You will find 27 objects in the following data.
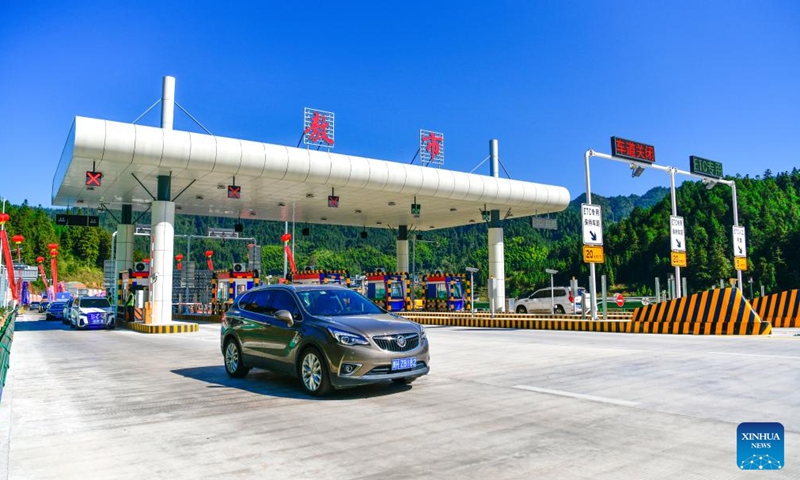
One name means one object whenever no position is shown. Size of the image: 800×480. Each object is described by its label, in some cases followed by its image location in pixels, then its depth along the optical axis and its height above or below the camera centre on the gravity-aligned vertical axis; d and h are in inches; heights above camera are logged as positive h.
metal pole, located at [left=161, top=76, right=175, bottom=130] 808.3 +264.8
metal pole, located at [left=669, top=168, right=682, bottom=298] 876.6 +117.0
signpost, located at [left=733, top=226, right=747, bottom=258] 1008.9 +72.5
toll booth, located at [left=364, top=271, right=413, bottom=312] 1309.1 -2.8
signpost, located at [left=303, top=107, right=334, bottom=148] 882.4 +244.0
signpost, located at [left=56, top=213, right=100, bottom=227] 951.6 +116.0
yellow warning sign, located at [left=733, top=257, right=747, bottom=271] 1008.2 +36.2
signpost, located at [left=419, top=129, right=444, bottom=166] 1024.9 +247.2
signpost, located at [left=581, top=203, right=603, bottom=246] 823.7 +87.9
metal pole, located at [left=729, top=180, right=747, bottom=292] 988.8 +121.2
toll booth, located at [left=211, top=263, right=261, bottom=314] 1230.9 +10.8
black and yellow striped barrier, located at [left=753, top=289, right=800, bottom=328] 855.7 -37.4
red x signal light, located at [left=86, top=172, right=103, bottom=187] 751.7 +145.6
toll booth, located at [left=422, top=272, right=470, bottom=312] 1423.5 -11.8
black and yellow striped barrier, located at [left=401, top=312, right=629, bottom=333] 806.5 -57.2
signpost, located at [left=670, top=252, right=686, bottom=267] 871.1 +39.0
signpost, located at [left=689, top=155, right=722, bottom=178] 991.6 +202.3
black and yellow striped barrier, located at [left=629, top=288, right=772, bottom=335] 673.6 -39.0
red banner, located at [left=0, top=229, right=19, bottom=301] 1684.3 +81.6
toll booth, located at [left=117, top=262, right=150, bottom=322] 987.3 +11.2
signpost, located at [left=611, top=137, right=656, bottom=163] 842.8 +200.0
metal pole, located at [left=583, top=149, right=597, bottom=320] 838.3 +127.0
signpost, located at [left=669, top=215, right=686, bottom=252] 879.1 +76.7
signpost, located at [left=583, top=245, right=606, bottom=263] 816.3 +45.1
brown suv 281.0 -26.2
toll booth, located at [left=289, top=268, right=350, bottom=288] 1181.7 +23.2
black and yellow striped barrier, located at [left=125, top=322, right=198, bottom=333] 827.4 -53.9
